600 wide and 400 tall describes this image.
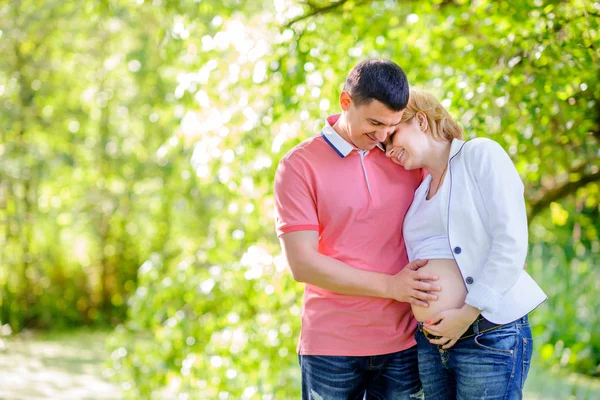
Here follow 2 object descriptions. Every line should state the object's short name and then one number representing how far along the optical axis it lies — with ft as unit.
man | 13.18
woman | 12.74
